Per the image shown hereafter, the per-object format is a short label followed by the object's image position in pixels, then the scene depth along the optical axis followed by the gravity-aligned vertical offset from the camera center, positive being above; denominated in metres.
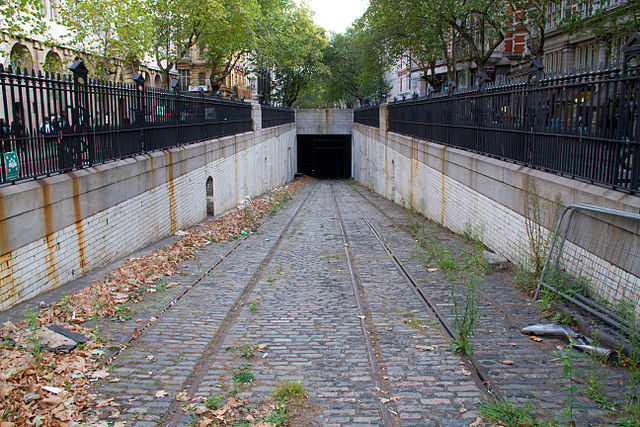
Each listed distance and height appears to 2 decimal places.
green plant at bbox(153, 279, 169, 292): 8.86 -2.60
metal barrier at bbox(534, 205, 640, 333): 6.16 -1.79
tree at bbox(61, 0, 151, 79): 23.06 +3.49
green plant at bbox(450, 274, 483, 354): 6.26 -2.45
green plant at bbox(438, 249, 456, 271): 10.11 -2.57
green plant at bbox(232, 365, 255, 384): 5.59 -2.50
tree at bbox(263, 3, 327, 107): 44.63 +5.07
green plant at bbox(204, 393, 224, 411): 5.07 -2.47
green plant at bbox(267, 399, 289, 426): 4.80 -2.48
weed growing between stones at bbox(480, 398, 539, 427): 4.64 -2.41
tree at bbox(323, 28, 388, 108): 65.69 +4.80
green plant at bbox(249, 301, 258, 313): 7.89 -2.60
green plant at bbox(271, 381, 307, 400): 5.26 -2.47
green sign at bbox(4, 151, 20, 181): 7.22 -0.63
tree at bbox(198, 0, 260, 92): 29.19 +4.30
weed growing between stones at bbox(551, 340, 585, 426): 4.55 -2.32
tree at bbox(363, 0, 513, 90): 25.34 +4.28
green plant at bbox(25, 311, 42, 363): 5.66 -2.23
